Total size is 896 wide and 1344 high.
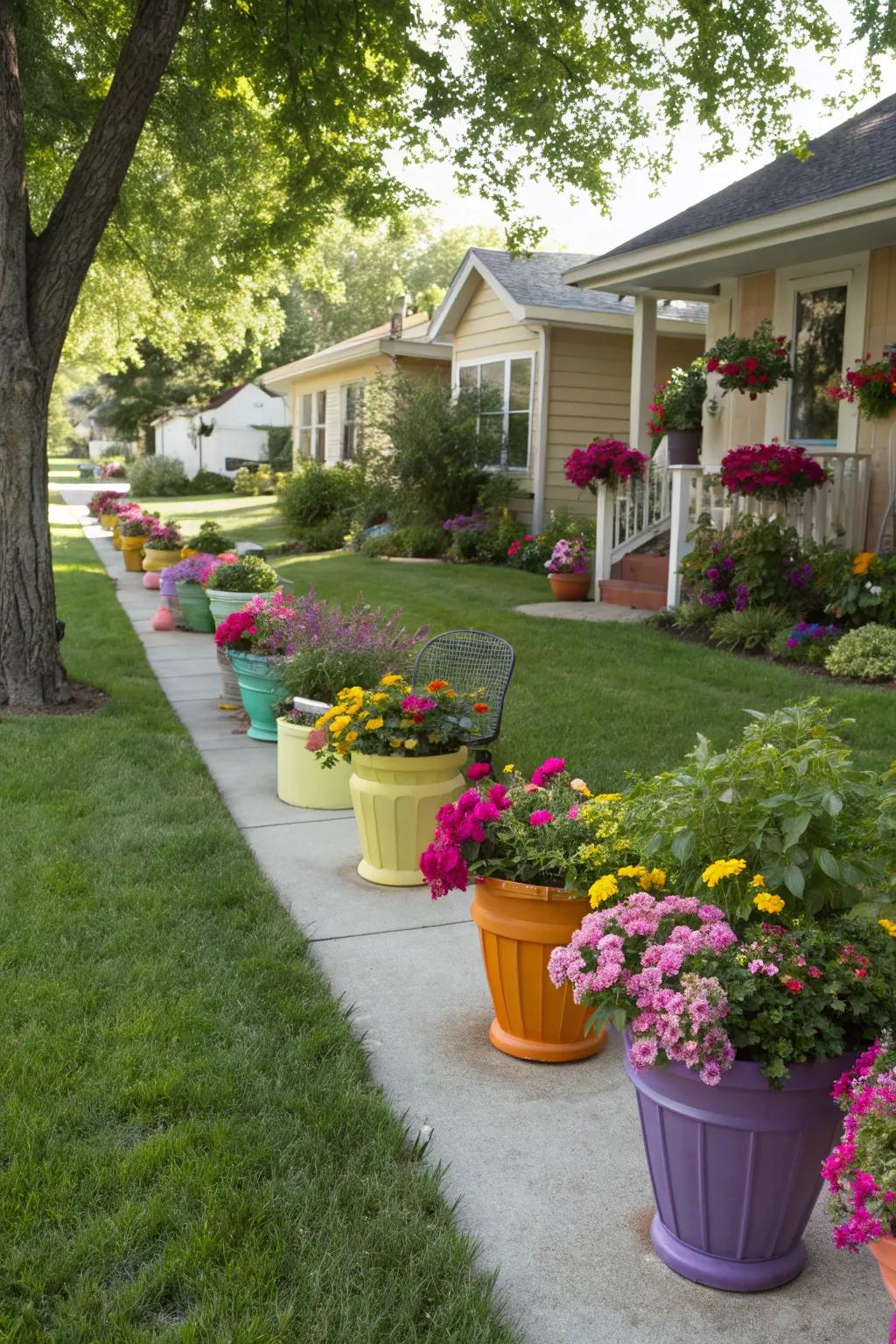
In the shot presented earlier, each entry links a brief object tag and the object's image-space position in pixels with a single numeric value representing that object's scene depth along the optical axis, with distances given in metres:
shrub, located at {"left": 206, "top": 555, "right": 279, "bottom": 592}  9.06
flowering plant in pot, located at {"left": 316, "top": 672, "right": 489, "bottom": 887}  4.67
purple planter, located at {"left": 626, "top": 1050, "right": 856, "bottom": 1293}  2.30
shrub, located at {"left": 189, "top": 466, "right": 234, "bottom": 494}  37.75
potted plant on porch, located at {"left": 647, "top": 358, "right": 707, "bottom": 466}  12.15
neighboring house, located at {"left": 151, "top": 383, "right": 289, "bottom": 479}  43.70
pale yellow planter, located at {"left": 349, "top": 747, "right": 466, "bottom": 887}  4.67
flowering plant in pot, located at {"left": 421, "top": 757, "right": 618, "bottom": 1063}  3.21
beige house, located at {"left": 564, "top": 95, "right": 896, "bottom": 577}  8.98
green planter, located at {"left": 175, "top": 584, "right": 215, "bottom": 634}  11.02
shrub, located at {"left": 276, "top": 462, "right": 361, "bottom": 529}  20.00
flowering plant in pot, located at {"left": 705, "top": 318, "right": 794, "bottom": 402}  10.03
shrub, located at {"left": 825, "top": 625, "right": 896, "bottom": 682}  7.64
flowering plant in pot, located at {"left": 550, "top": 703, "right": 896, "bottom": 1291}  2.27
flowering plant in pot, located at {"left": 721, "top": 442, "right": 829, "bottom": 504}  9.04
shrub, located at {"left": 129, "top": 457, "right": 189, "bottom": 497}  36.09
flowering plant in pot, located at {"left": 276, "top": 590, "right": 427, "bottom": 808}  5.81
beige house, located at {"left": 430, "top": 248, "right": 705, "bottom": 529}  15.95
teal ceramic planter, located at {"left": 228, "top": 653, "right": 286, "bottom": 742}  6.96
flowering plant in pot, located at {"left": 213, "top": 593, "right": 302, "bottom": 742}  6.91
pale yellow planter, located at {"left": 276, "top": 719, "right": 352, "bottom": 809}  5.80
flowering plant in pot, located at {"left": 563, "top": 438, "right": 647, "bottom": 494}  11.52
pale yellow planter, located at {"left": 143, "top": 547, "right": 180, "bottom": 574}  14.80
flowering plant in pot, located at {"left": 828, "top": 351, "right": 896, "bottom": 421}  9.14
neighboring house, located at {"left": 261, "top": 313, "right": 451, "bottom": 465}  20.81
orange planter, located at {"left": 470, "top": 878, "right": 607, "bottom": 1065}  3.21
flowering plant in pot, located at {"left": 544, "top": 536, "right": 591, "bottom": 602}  12.20
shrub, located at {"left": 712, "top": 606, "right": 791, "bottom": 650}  8.95
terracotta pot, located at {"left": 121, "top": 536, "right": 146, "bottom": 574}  16.22
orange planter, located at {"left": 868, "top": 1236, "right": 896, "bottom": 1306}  1.88
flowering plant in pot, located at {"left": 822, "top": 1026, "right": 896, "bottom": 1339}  1.85
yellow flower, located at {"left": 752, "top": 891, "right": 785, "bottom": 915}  2.41
